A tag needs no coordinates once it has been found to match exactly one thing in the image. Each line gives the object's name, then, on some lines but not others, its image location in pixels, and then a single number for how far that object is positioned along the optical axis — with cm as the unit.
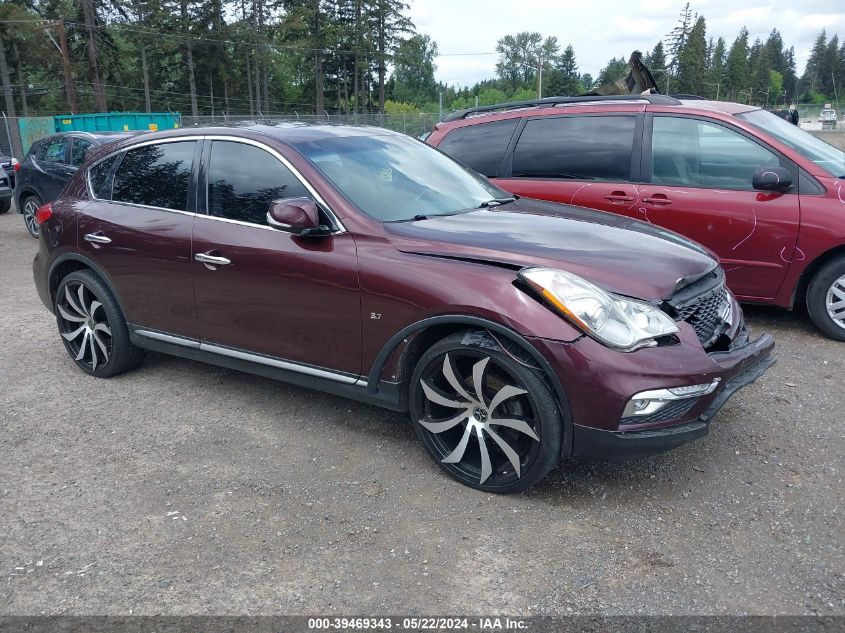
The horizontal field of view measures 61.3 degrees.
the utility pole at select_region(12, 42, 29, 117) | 5004
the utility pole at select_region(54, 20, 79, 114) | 3070
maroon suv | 303
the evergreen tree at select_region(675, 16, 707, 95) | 9050
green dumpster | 2341
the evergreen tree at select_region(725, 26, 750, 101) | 11538
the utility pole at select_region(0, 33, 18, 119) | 4606
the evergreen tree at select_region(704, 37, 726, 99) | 10086
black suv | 1102
